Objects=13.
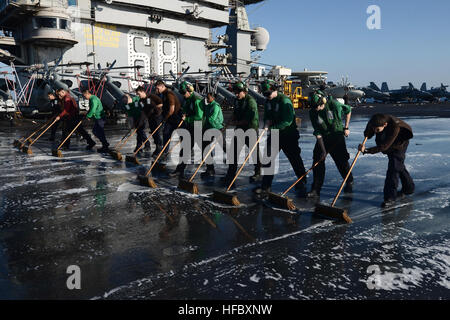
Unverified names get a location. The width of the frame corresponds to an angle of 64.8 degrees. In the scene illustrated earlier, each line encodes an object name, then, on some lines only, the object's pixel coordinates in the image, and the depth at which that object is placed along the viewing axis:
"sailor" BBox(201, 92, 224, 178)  7.69
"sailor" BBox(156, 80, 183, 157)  8.88
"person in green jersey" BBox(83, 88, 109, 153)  11.11
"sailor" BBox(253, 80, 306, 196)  6.25
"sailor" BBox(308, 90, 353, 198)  6.11
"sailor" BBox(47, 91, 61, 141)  13.30
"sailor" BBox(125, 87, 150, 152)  10.87
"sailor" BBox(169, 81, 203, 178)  8.10
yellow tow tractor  41.38
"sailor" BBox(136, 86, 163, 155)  10.38
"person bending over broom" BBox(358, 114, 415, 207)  5.32
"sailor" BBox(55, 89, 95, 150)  11.53
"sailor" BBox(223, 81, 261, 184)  6.90
